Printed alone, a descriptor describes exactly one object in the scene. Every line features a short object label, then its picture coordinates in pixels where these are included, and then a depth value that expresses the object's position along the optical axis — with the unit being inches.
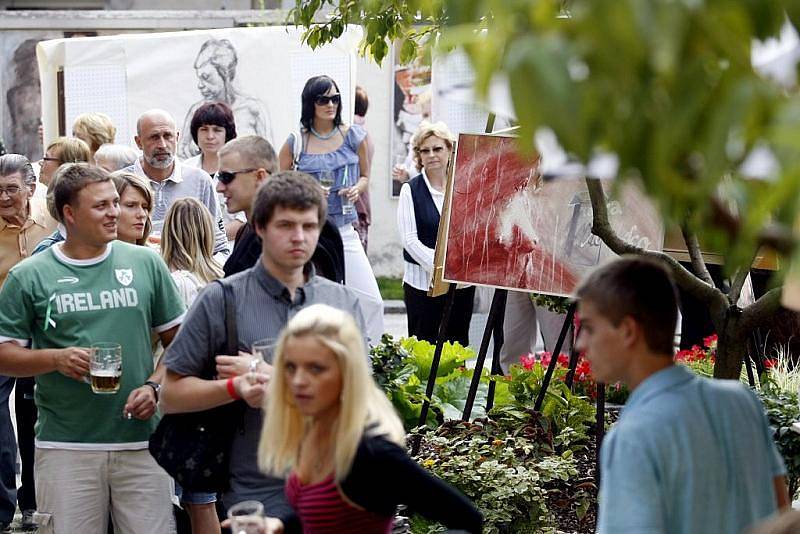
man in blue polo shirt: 253.0
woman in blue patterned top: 784.3
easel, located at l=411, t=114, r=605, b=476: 592.4
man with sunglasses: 514.0
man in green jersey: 437.1
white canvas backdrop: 973.8
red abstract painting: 581.9
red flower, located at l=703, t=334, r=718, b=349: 749.3
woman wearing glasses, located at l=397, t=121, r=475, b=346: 765.9
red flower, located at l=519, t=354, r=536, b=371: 692.1
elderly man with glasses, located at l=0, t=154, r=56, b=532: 608.1
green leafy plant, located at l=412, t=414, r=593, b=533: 528.1
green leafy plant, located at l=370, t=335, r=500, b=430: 628.1
